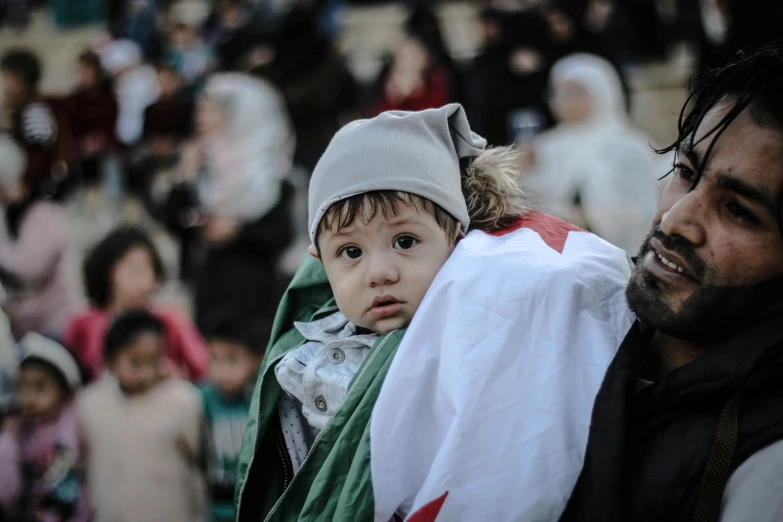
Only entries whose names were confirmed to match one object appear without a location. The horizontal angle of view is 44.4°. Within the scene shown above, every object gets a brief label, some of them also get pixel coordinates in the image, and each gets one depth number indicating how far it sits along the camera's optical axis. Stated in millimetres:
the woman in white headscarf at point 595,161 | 5941
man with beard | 1651
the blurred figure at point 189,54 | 10477
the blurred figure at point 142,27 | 11367
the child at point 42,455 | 4078
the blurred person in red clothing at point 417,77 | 7312
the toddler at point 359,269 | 1997
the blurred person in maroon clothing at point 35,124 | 7578
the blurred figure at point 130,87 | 9781
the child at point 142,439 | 4051
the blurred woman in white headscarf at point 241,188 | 5656
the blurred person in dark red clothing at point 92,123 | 9188
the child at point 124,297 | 4855
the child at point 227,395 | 4078
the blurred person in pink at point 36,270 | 5762
